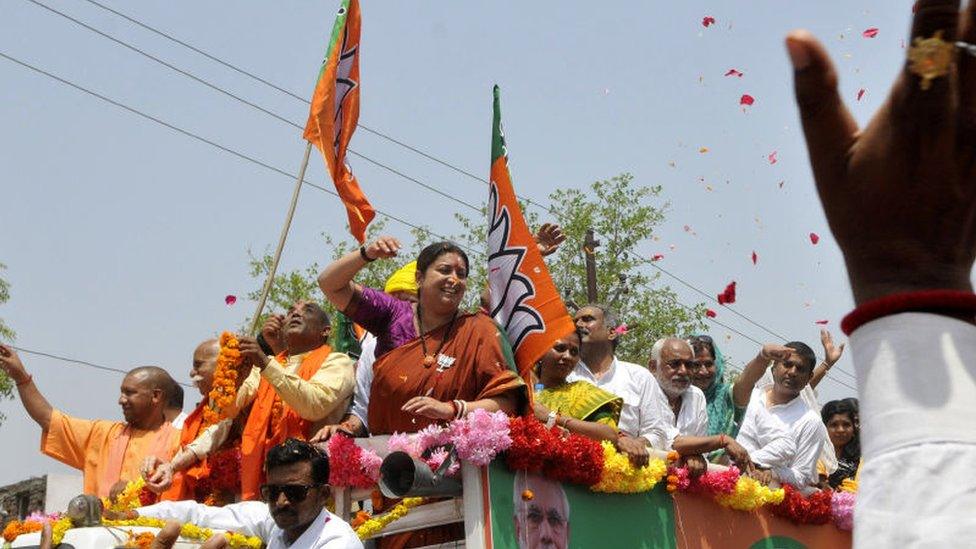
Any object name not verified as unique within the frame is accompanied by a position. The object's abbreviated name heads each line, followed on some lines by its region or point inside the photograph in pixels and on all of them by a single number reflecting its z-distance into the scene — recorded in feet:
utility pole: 71.41
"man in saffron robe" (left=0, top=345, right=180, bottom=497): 23.79
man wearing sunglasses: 16.94
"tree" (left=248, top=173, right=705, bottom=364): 79.41
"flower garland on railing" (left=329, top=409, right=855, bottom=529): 17.15
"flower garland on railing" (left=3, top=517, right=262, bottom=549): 18.15
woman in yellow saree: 20.31
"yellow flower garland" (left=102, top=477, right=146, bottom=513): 21.97
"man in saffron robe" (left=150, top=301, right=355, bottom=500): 20.86
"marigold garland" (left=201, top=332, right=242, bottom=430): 21.27
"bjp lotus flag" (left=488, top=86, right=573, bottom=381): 20.49
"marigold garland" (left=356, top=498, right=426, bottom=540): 18.71
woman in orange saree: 18.84
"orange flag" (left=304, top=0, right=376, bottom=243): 25.11
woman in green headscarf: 27.86
